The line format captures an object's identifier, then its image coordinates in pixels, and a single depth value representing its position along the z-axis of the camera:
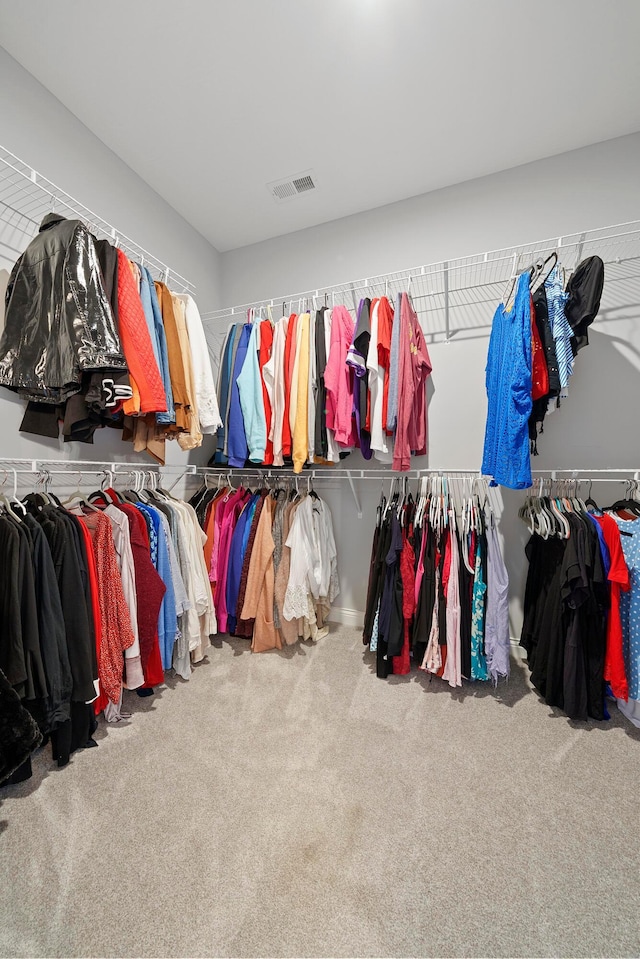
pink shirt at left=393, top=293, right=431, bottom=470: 2.05
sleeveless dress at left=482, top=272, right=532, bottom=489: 1.73
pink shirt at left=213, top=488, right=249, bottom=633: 2.46
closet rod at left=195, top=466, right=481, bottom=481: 2.59
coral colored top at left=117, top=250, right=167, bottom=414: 1.61
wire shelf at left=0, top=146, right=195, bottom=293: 1.70
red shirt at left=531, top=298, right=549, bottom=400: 1.74
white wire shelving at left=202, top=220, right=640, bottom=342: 2.14
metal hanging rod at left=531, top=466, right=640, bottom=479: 2.03
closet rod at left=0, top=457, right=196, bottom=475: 1.69
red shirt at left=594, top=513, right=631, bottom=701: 1.66
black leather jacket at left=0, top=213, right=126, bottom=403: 1.42
